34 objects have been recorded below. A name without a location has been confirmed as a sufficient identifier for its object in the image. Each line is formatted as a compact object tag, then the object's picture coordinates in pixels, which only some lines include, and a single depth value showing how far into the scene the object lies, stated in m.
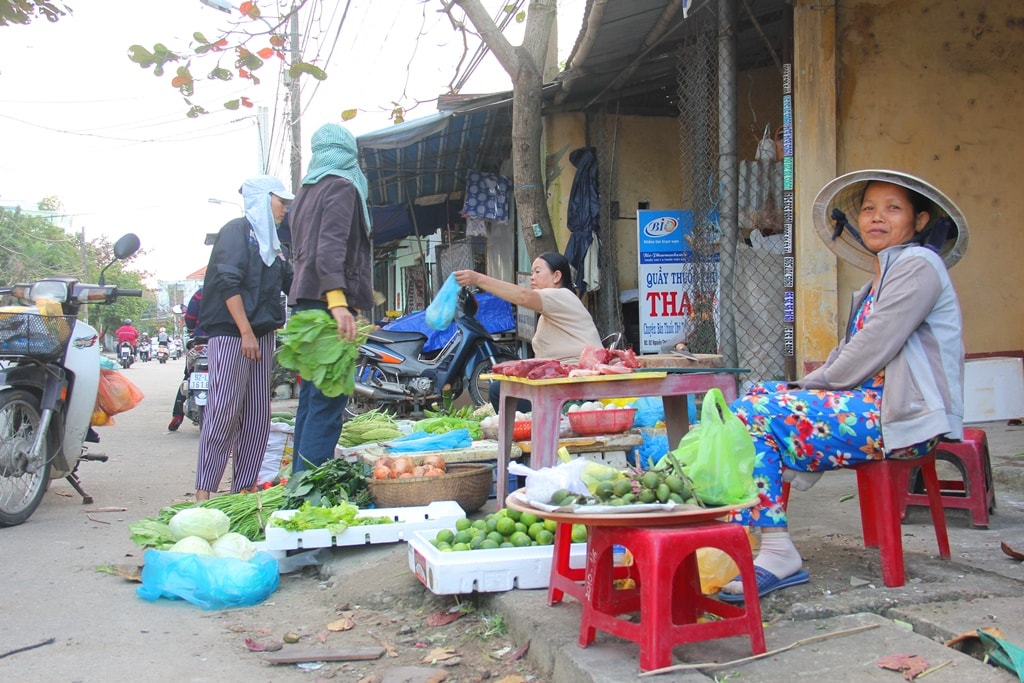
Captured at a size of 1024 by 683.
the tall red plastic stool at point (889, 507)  2.86
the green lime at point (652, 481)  2.57
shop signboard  8.53
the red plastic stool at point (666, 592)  2.39
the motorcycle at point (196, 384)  8.96
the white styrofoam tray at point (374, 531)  4.18
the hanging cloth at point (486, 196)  11.48
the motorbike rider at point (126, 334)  34.69
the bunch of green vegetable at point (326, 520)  4.20
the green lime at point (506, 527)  3.64
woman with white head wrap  5.16
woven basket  4.53
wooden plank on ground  3.17
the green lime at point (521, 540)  3.56
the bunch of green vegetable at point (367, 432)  6.29
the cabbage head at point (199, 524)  4.15
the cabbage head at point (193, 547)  4.00
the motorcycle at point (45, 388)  5.29
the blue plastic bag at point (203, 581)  3.82
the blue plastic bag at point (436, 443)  5.45
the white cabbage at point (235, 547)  4.09
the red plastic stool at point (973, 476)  3.82
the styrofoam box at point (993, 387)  6.55
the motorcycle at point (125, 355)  35.16
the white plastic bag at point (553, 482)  2.71
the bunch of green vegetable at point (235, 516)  4.34
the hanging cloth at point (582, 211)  9.18
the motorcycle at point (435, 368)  9.70
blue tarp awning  9.46
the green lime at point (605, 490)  2.60
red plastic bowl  4.79
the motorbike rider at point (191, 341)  9.45
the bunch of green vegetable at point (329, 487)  4.54
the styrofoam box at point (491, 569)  3.33
